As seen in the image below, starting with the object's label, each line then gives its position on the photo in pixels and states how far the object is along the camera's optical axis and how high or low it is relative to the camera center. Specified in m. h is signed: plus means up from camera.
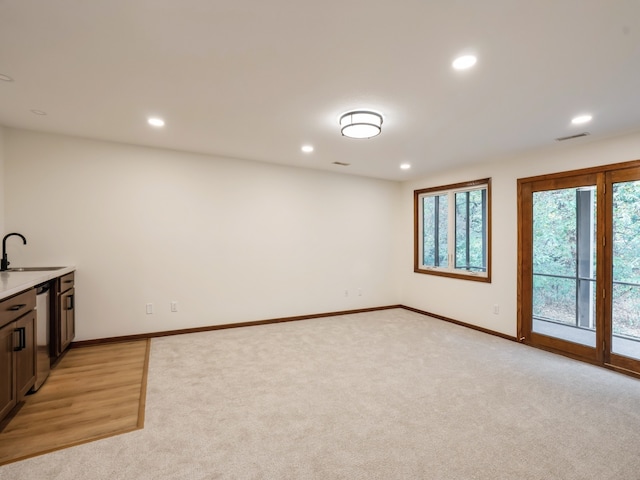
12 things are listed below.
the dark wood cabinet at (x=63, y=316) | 3.16 -0.80
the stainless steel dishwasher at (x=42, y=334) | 2.70 -0.84
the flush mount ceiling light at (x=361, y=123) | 2.88 +1.08
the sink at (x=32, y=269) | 3.31 -0.32
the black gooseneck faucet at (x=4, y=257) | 3.31 -0.19
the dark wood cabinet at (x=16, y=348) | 2.09 -0.78
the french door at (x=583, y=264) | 3.24 -0.25
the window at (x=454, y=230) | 4.79 +0.18
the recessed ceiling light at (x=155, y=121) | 3.14 +1.19
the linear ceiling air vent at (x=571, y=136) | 3.32 +1.12
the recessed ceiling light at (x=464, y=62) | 1.99 +1.15
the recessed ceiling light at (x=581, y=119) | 2.86 +1.13
